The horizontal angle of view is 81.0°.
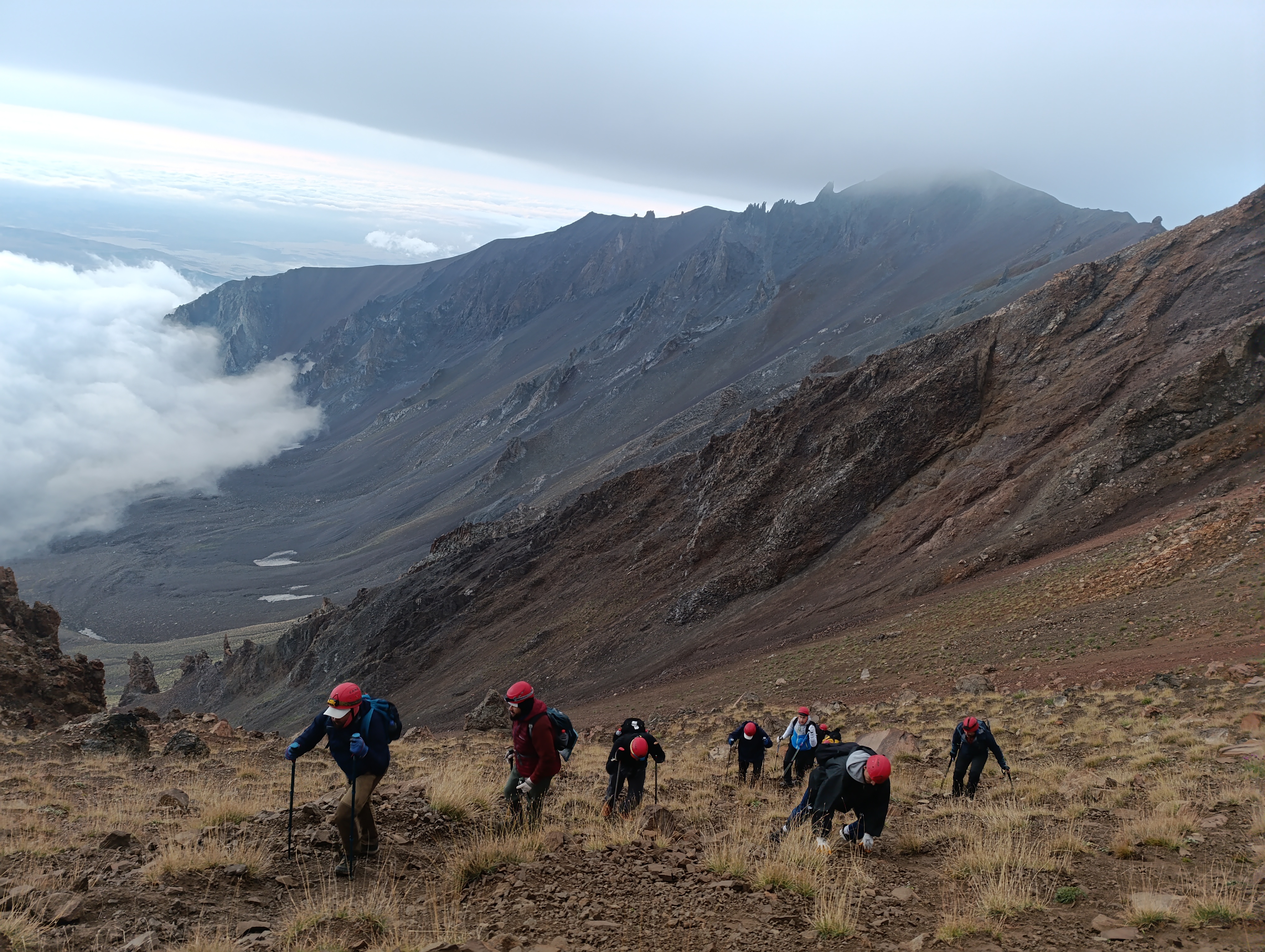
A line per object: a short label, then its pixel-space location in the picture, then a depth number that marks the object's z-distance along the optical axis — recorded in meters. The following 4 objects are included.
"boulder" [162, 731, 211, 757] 14.66
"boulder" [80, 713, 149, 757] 14.42
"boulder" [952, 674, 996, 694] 17.30
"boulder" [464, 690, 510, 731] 21.81
